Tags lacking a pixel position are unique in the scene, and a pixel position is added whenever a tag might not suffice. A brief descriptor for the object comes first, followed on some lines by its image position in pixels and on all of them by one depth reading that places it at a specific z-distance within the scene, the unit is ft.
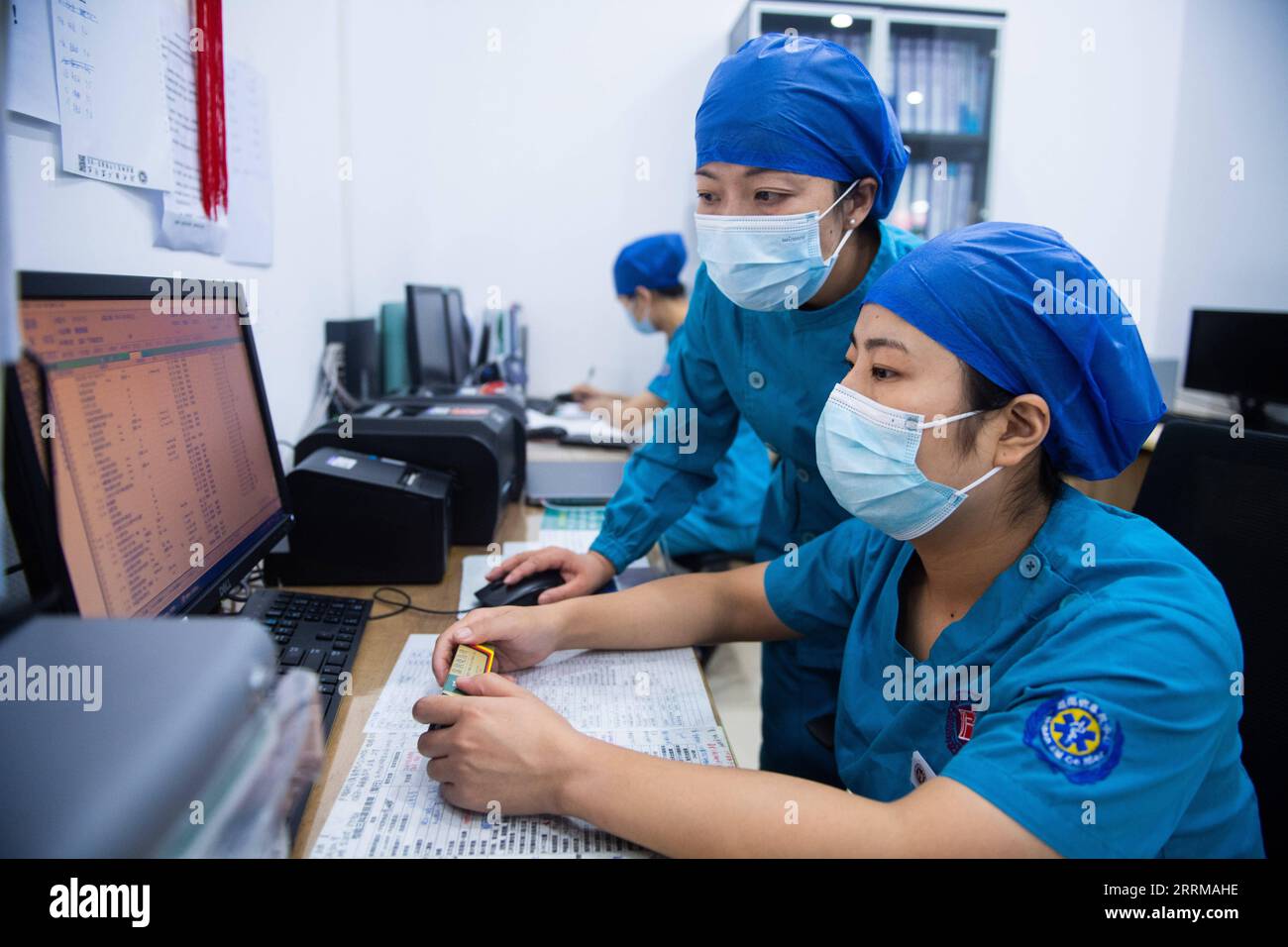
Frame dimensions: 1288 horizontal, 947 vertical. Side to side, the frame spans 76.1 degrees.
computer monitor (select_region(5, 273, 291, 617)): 1.95
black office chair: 2.99
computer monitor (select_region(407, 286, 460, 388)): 7.57
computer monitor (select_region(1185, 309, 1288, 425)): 11.50
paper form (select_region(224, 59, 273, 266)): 4.89
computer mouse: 3.72
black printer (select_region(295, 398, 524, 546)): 4.67
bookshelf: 10.37
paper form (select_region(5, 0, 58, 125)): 2.66
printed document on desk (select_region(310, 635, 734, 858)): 2.27
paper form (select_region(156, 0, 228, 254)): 3.88
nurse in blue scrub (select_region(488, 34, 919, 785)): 3.72
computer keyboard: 3.07
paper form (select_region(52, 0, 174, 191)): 3.00
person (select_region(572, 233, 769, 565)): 7.09
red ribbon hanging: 4.28
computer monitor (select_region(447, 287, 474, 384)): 9.15
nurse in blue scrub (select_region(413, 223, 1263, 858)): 2.09
